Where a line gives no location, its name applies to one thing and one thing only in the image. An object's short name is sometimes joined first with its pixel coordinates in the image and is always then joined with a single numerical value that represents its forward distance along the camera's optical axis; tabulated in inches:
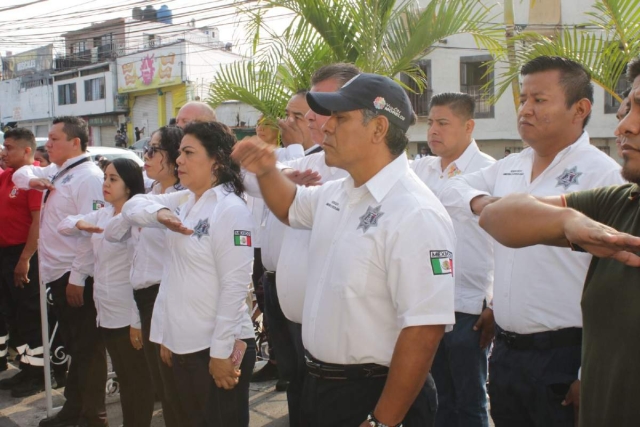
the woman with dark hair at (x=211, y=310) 124.2
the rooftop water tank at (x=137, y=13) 1386.8
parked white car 549.2
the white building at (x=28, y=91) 1731.1
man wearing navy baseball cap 85.9
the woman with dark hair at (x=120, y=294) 161.9
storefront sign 1353.3
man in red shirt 228.7
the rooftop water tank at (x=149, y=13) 1349.7
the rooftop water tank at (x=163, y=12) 1443.2
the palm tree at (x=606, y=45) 175.6
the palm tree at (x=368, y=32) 208.4
